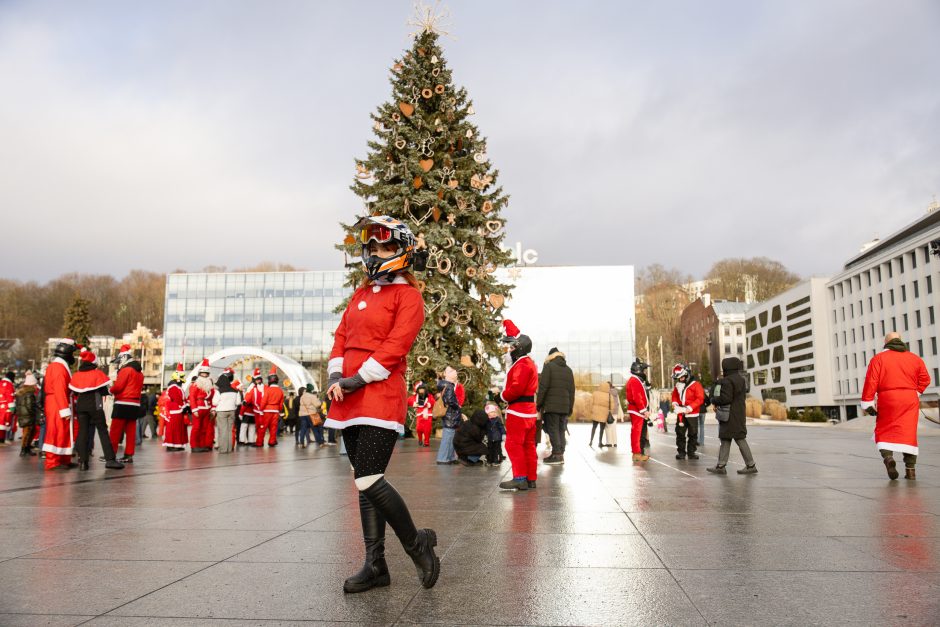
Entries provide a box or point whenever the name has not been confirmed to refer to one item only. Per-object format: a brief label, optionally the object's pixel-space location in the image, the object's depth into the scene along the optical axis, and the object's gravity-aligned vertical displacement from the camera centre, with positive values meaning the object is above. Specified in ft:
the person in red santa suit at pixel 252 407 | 64.03 -1.11
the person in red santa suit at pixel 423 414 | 64.95 -1.72
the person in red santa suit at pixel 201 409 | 56.34 -1.14
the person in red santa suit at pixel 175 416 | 57.16 -1.70
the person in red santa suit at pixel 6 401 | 65.10 -0.60
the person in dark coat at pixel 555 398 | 41.57 -0.22
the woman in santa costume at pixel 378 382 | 13.50 +0.22
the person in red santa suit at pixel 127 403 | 42.27 -0.50
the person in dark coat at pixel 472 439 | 43.37 -2.60
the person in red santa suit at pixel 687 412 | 47.26 -1.12
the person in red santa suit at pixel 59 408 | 37.35 -0.69
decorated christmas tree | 72.79 +19.37
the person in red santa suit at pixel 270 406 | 65.05 -1.04
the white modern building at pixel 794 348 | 270.87 +18.25
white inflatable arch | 164.96 +7.58
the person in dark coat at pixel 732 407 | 36.73 -0.65
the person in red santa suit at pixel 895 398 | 33.04 -0.18
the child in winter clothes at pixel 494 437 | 42.78 -2.43
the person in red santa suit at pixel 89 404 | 37.91 -0.49
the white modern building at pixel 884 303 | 204.74 +27.94
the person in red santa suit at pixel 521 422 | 29.50 -1.10
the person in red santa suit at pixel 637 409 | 45.06 -0.90
